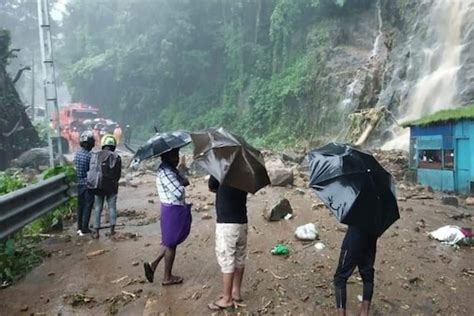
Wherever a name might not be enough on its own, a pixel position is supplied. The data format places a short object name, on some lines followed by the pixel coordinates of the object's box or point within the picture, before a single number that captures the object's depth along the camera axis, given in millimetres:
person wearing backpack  6344
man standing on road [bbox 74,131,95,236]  6652
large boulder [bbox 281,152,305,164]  15957
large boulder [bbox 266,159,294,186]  10930
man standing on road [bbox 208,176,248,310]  3939
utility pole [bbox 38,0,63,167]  7368
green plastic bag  5641
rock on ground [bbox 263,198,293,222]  7429
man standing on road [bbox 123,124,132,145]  26312
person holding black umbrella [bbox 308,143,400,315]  3479
